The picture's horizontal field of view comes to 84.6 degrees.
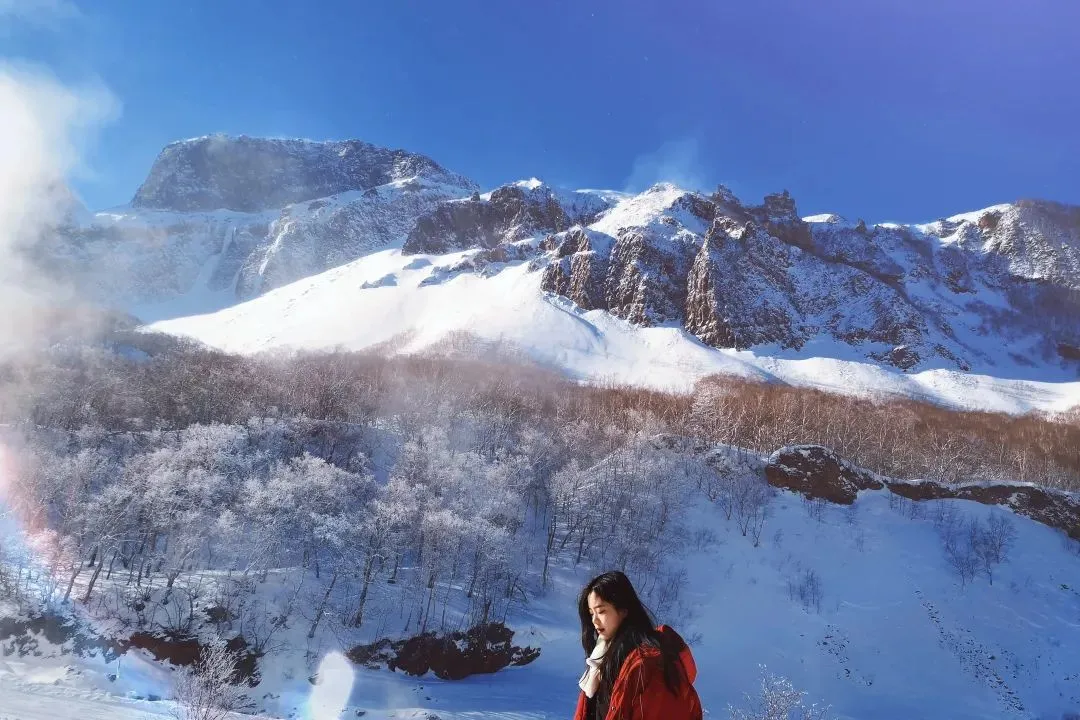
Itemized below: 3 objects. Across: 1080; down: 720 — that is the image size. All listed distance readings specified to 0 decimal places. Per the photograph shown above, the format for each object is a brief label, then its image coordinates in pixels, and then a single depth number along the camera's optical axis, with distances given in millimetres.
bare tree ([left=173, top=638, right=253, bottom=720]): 25359
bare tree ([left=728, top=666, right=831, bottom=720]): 27484
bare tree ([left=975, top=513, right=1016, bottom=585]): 48938
